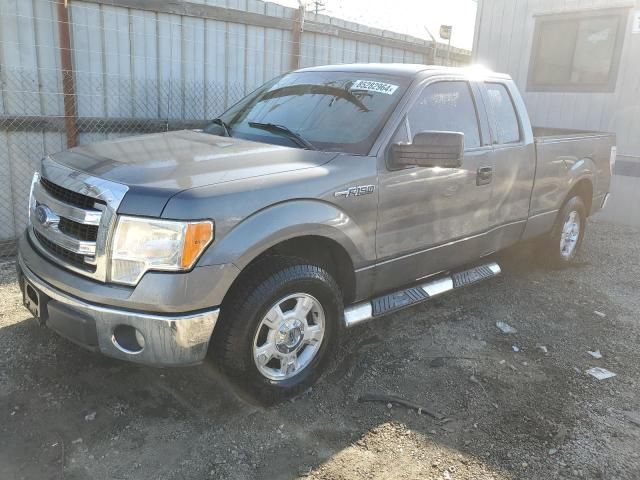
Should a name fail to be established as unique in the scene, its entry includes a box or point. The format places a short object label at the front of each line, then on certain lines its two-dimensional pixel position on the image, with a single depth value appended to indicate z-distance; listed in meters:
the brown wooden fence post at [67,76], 5.57
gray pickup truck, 2.62
